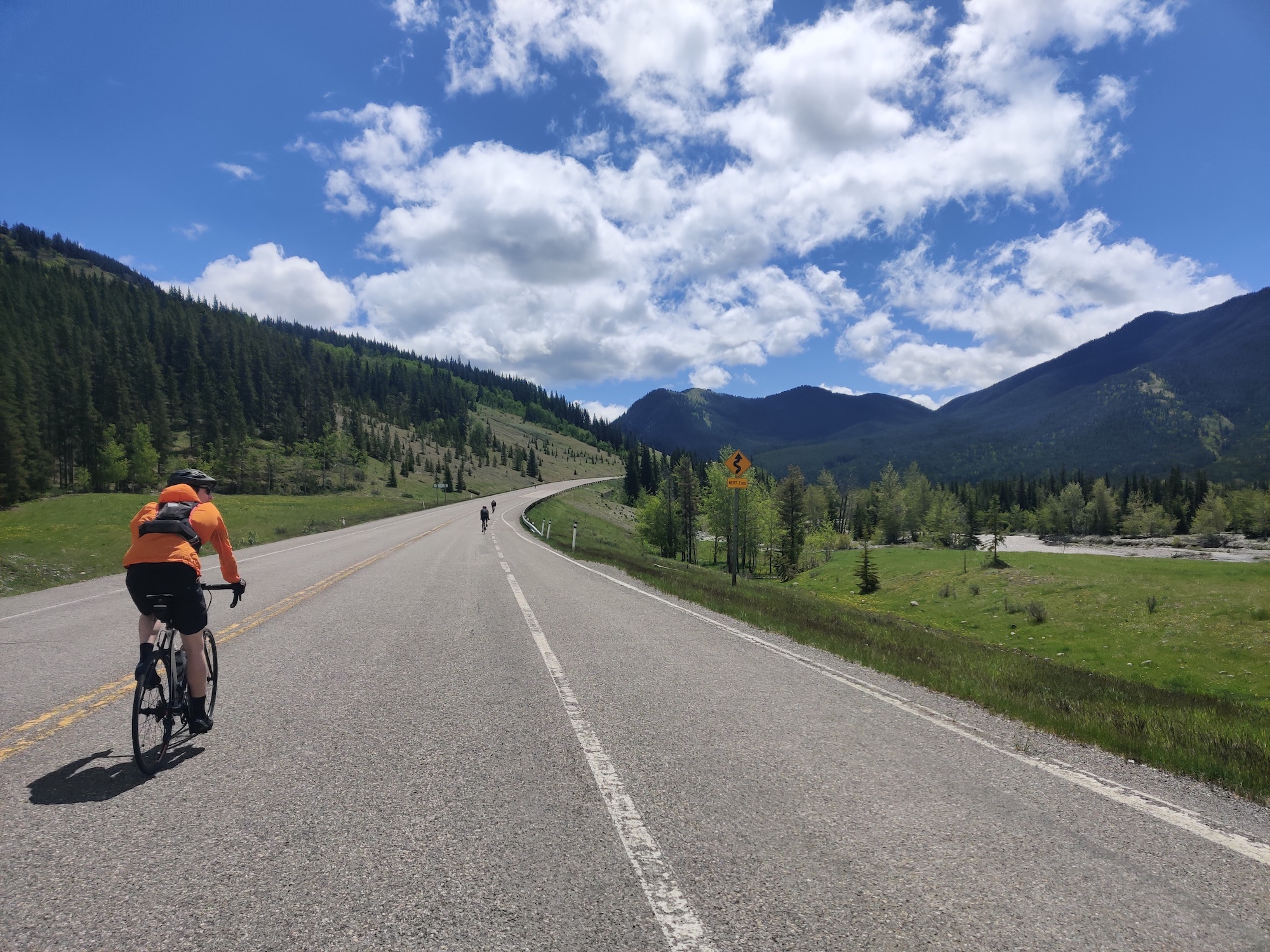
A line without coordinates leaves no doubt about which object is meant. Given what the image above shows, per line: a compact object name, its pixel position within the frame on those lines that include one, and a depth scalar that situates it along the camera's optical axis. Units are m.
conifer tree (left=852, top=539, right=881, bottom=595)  49.00
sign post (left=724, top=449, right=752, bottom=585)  20.92
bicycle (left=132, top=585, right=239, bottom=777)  4.75
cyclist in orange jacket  5.13
